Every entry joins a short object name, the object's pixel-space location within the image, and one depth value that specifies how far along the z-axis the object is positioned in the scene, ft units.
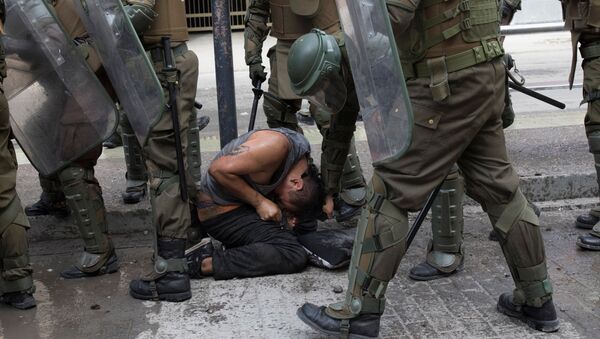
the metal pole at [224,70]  18.99
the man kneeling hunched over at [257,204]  15.37
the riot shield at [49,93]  14.37
